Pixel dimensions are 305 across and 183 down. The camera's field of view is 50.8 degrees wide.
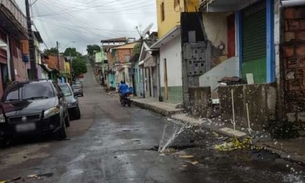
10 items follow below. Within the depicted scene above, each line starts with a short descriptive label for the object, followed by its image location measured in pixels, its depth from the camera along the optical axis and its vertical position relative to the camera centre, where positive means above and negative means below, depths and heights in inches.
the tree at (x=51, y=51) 2974.7 +288.7
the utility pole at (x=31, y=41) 738.5 +96.2
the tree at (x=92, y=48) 4003.0 +401.1
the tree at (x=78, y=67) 3303.5 +141.9
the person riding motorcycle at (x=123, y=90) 818.4 -28.1
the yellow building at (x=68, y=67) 2932.6 +132.0
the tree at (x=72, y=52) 3854.1 +349.2
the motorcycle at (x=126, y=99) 819.3 -52.7
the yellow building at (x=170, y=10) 585.8 +136.8
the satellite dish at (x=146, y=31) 956.4 +145.7
